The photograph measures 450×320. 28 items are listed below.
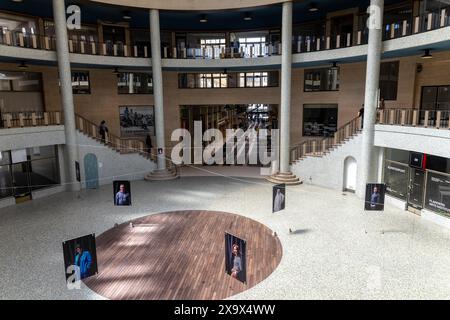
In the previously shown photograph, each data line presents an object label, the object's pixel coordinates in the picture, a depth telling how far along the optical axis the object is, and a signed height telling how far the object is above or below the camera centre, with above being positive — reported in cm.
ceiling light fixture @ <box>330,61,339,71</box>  1810 +199
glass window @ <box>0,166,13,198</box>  1564 -360
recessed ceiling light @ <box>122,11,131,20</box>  1922 +508
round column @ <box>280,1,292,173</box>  1752 +96
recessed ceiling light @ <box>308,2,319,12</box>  1775 +501
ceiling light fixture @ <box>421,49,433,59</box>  1415 +196
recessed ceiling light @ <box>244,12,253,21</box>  1950 +501
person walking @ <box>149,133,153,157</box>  2124 -250
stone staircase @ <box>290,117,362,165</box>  1656 -229
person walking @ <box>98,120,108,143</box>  1883 -154
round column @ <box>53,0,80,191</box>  1622 +52
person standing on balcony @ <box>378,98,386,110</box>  1530 -21
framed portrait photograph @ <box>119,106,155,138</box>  2246 -119
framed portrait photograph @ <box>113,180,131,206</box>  1355 -358
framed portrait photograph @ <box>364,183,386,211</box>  1201 -339
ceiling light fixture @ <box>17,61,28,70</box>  1653 +194
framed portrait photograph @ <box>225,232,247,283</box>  802 -374
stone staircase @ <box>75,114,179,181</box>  1816 -243
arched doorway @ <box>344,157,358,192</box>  1687 -360
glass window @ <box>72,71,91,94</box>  2095 +132
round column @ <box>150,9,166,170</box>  1883 +114
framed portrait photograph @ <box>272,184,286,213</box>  1249 -354
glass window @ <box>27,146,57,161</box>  1660 -245
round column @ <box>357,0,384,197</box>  1429 +15
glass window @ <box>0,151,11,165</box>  1553 -242
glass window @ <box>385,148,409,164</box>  1444 -234
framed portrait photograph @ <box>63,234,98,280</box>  798 -371
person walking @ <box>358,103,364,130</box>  1608 -64
